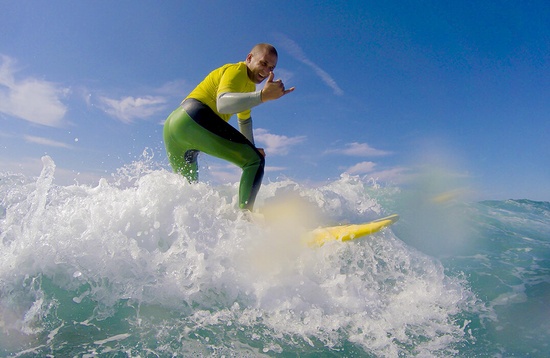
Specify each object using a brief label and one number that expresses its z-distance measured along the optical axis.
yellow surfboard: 3.85
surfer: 3.59
